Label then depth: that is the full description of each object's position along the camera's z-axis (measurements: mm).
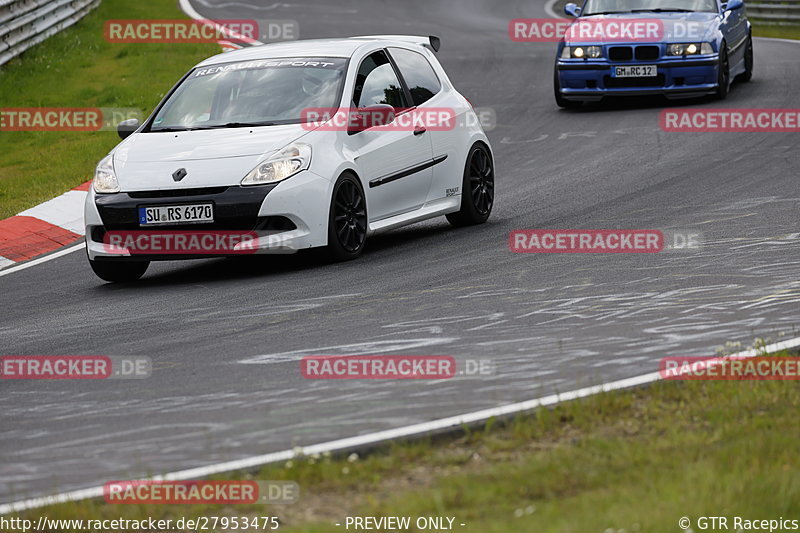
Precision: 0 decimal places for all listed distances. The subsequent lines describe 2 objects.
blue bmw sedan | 36562
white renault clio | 19500
